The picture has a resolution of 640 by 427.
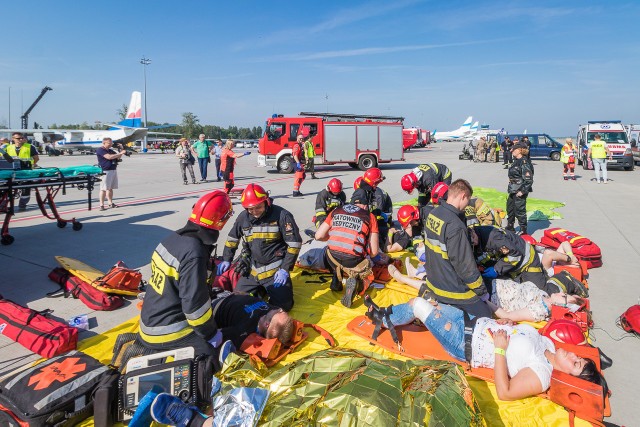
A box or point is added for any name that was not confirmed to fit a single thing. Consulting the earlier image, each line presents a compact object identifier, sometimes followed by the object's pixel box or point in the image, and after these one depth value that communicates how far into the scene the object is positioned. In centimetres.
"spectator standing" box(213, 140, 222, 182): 1606
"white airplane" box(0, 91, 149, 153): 3828
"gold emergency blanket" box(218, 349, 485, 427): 212
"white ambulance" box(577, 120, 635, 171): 1966
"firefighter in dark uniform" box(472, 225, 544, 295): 430
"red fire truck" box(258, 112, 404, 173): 1953
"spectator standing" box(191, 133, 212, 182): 1537
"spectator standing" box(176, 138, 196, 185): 1494
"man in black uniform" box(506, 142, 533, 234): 718
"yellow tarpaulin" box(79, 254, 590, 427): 279
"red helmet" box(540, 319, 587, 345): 331
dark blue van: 2673
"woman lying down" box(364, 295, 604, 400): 279
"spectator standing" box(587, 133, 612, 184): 1407
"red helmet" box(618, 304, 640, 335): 388
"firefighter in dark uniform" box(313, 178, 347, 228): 640
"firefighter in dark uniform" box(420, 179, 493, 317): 342
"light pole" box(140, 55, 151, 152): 4453
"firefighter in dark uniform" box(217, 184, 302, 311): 445
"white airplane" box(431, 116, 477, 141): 7544
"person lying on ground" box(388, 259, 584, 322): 409
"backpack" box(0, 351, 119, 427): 249
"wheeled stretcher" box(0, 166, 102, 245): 655
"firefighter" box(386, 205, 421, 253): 604
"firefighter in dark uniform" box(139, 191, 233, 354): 278
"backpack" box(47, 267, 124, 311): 450
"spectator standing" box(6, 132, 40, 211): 995
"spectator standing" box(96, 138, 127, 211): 930
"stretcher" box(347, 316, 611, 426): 266
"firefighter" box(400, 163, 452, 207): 653
